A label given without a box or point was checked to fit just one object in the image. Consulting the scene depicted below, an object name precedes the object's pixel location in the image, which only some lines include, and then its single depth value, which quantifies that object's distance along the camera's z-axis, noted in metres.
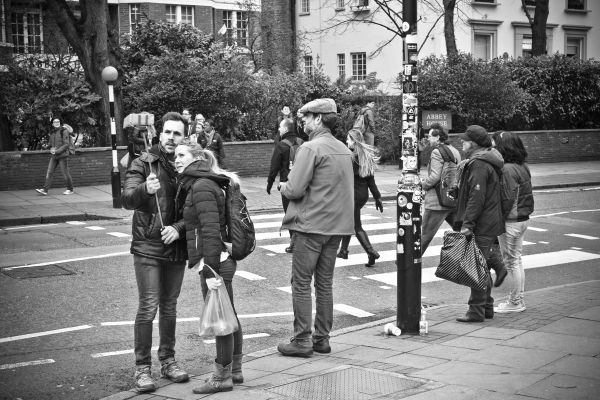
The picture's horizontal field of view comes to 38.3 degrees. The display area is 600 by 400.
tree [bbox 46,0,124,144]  24.72
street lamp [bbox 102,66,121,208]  19.08
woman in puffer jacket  6.07
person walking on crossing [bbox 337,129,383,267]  11.84
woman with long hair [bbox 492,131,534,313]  8.95
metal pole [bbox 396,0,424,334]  7.74
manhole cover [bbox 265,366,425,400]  6.00
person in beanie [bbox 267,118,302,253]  13.66
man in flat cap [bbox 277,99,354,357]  7.12
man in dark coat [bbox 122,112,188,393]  6.36
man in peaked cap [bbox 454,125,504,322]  8.36
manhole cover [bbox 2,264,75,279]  11.17
